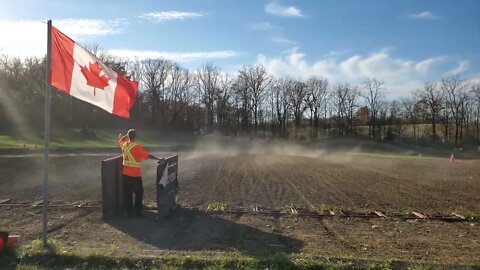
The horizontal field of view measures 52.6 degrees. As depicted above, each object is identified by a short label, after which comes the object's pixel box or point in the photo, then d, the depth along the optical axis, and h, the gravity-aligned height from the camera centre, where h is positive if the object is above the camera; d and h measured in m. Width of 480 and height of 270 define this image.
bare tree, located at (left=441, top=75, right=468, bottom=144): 88.43 +2.71
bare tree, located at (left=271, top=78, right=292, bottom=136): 98.94 +4.24
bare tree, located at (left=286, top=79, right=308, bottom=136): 99.25 +5.18
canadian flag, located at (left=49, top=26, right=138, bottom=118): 8.05 +0.79
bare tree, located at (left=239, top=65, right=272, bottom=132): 100.25 +7.41
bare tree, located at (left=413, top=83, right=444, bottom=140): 91.44 +3.14
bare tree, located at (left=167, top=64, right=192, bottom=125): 100.50 +6.53
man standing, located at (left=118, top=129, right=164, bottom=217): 10.52 -1.11
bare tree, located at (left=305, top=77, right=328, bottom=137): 98.12 +5.36
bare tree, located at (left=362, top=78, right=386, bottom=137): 92.38 +2.16
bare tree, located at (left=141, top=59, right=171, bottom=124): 99.25 +8.37
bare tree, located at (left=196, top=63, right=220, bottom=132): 100.31 +6.63
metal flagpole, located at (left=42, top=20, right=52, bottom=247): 7.66 -0.06
